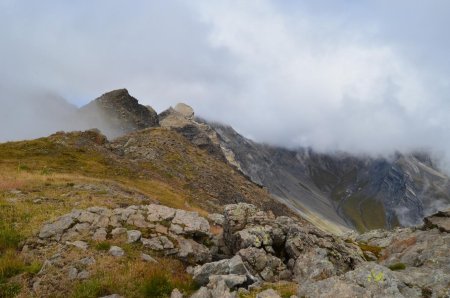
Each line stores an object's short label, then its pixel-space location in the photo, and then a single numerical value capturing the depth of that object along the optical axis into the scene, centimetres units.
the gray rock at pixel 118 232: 2279
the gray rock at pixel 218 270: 1822
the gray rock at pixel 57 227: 2197
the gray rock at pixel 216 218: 4169
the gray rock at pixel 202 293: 1561
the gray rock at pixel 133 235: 2236
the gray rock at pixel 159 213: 2648
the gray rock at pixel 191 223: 2645
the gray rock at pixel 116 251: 1996
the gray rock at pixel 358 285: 1455
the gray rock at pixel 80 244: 2020
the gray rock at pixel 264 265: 2117
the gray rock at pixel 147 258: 2041
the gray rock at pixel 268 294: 1520
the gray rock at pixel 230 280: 1676
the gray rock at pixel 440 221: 3005
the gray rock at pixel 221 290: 1523
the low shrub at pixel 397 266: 2357
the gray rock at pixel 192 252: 2295
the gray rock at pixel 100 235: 2191
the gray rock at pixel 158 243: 2252
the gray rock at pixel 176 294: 1595
